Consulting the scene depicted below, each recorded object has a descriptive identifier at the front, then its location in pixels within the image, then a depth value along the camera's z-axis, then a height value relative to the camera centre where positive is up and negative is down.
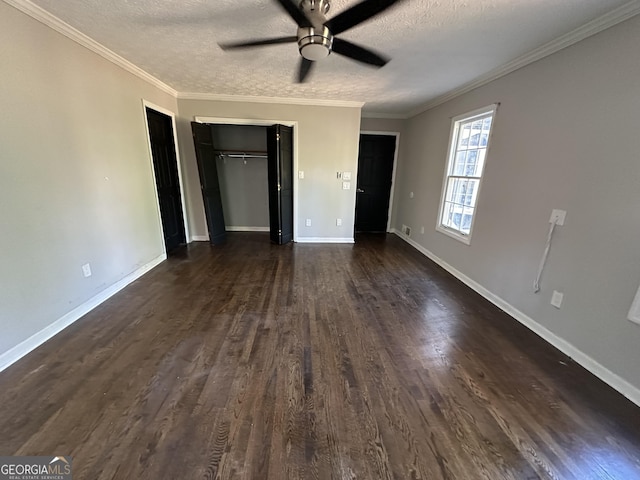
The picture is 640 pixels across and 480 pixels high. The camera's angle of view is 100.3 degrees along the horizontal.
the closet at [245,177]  4.54 -0.18
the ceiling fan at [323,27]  1.58 +0.91
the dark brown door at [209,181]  4.39 -0.24
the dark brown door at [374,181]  5.70 -0.22
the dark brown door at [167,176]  3.97 -0.16
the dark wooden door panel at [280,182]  4.47 -0.23
